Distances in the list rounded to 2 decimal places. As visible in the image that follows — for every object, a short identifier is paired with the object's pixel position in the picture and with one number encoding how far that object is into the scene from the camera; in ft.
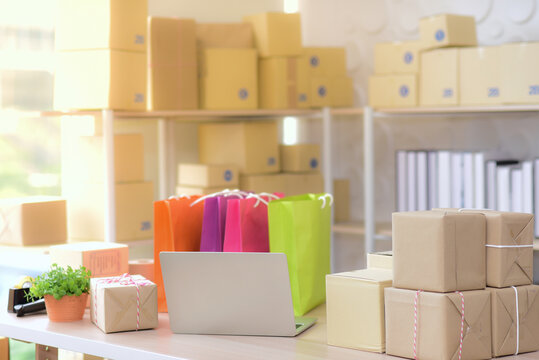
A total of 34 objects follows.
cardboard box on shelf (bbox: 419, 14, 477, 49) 10.66
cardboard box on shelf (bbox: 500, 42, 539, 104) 9.99
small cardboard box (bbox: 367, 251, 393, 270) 5.77
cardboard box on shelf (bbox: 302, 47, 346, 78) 12.40
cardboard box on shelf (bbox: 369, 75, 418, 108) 11.18
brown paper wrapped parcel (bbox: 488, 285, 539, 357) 5.04
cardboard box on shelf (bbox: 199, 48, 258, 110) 11.33
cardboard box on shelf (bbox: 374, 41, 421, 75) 11.16
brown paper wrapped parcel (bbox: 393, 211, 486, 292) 4.90
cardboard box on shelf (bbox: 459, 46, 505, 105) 10.30
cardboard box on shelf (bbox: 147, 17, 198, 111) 10.93
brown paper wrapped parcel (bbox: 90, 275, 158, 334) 5.69
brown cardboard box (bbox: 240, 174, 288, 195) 11.62
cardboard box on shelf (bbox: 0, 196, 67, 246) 9.90
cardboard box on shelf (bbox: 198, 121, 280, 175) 11.66
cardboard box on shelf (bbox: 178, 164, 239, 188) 11.14
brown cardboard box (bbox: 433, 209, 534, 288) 5.08
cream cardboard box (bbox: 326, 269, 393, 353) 5.16
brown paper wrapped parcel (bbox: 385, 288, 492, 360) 4.84
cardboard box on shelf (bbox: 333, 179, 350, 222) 12.84
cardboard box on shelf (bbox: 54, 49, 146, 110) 9.98
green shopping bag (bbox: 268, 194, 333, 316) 6.33
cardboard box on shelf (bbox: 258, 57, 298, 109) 11.78
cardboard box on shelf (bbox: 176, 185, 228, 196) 11.11
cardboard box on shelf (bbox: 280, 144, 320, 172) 12.23
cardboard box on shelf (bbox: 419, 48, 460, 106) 10.68
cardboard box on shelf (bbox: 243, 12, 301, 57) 11.72
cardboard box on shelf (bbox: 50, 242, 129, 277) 6.45
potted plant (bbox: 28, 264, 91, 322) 5.98
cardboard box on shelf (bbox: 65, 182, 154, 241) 10.47
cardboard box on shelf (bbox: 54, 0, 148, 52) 9.91
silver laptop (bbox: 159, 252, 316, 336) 5.52
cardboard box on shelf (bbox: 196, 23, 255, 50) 11.59
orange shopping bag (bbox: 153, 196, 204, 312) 6.40
